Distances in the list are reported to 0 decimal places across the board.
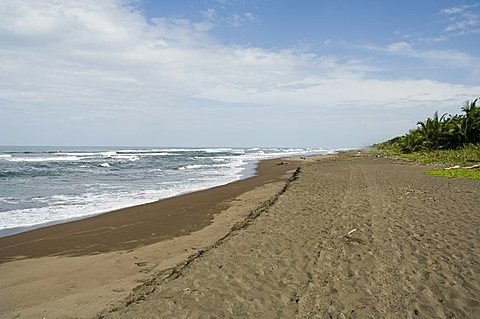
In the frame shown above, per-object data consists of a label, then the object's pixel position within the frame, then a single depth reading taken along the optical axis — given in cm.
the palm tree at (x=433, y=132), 4119
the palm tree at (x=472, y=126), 3719
